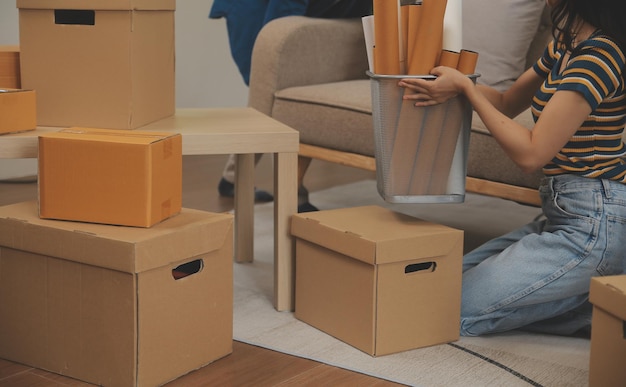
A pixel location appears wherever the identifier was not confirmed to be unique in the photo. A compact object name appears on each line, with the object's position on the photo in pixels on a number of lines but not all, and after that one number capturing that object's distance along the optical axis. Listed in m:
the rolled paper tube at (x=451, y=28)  3.81
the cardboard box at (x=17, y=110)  3.84
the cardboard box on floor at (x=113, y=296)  3.56
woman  3.73
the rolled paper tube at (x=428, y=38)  3.74
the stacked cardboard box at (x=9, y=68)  4.01
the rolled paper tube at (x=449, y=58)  3.79
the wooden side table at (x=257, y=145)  3.94
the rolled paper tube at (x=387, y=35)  3.76
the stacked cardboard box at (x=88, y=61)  3.91
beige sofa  4.80
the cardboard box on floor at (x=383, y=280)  3.79
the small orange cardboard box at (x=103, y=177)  3.61
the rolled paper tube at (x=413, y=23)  3.77
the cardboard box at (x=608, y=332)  3.42
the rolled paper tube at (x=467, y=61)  3.80
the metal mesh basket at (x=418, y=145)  3.82
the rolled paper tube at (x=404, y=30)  3.80
